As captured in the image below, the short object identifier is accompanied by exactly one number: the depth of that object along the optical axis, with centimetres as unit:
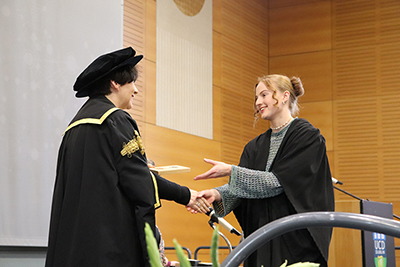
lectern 505
